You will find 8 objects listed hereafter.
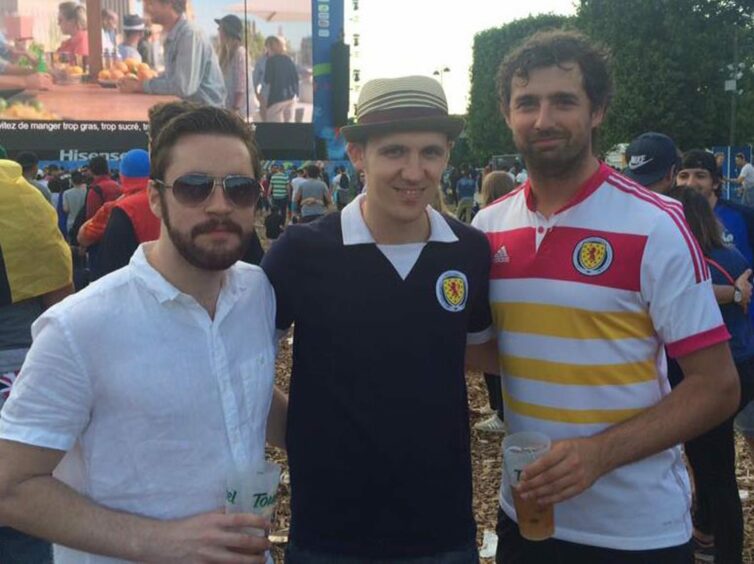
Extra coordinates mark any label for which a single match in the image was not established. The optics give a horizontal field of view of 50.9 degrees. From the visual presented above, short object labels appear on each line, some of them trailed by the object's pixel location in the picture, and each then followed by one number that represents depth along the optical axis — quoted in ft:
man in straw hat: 7.15
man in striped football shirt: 7.12
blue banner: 100.58
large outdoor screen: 95.25
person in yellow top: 10.00
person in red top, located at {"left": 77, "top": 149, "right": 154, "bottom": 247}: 14.84
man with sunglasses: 5.50
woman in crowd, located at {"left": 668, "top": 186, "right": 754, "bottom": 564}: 12.64
